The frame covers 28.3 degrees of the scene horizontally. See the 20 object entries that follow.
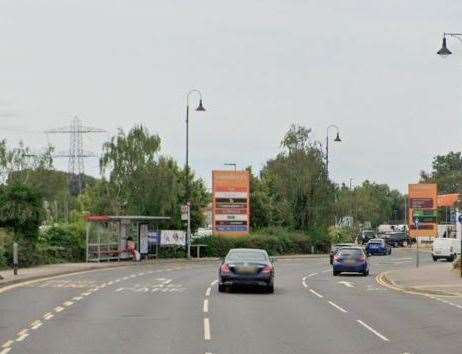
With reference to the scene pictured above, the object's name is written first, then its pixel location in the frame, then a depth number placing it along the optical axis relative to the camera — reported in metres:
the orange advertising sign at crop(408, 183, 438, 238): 85.06
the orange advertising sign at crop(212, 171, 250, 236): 68.06
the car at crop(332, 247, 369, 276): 43.75
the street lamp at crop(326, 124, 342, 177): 76.94
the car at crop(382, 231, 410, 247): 108.42
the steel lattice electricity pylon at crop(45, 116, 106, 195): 103.88
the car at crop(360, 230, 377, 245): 105.12
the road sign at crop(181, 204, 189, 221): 58.73
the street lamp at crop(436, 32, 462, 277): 34.78
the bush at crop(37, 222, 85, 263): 48.56
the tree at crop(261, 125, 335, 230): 76.69
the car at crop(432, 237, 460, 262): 65.06
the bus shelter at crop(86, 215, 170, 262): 50.82
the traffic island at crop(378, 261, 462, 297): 31.86
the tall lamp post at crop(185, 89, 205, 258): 58.69
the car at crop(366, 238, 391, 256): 79.62
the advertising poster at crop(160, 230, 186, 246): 58.28
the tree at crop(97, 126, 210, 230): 62.94
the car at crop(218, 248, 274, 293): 29.17
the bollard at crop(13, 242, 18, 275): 36.34
